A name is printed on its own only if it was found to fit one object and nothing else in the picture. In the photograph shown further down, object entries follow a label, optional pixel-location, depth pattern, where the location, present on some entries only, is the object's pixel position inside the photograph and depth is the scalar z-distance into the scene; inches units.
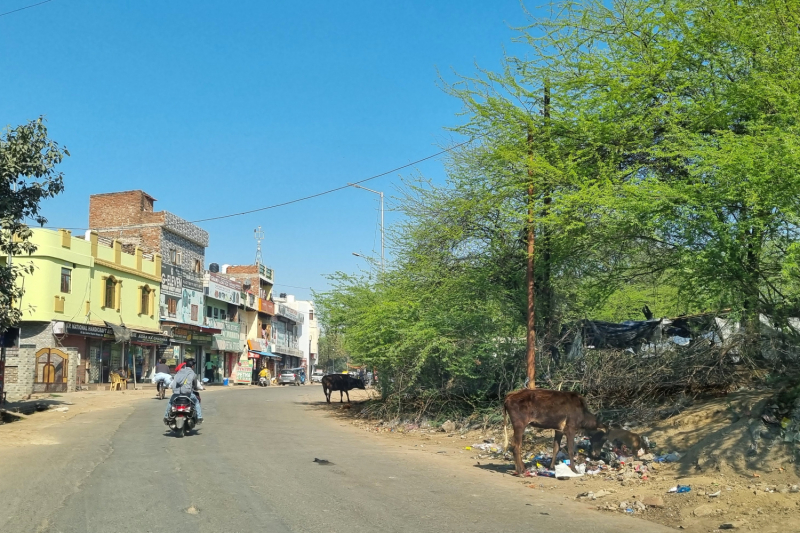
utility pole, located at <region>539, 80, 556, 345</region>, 592.2
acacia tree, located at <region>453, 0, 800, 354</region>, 403.9
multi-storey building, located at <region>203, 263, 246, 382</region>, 2417.6
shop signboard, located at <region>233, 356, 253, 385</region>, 2610.7
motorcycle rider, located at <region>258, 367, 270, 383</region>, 2479.1
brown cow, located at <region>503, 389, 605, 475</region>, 432.8
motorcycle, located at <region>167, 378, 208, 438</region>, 614.9
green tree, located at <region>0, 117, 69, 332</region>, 696.4
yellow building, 1368.1
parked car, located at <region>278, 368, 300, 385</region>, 2635.3
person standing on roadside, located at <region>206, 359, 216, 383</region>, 2418.7
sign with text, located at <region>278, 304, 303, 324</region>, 3346.5
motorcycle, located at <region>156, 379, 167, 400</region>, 1274.6
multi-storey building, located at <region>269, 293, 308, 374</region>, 3297.2
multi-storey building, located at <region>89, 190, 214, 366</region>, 2042.3
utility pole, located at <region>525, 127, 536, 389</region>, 579.4
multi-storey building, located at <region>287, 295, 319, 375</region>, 4165.8
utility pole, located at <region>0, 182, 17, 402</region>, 844.1
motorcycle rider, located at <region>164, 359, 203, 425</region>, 633.0
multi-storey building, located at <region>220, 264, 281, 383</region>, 2800.2
